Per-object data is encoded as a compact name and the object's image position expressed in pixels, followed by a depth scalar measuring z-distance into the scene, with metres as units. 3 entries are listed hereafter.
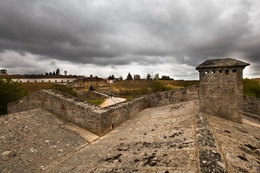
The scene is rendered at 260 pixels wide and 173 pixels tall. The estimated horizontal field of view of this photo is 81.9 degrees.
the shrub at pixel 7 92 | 13.98
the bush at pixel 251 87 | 25.53
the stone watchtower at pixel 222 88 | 5.06
